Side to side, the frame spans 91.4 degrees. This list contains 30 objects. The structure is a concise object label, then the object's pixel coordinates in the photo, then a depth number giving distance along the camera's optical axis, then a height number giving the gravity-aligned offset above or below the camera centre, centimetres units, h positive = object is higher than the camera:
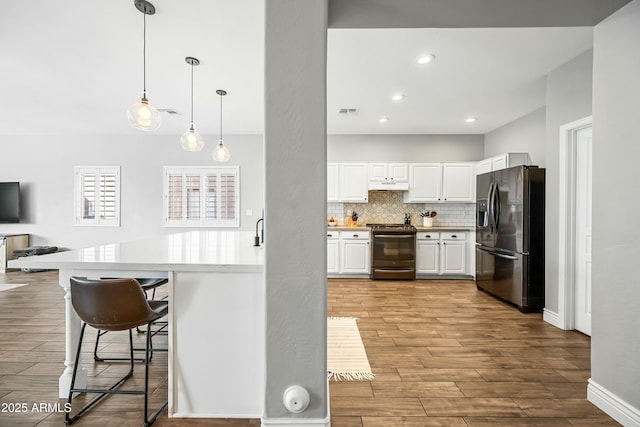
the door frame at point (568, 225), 312 -9
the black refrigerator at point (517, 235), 368 -25
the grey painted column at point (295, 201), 148 +6
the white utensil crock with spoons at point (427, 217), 577 -4
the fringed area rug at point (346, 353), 227 -115
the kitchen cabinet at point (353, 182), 570 +58
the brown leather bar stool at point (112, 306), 163 -50
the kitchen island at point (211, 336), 178 -71
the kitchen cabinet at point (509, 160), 441 +80
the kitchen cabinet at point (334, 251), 549 -65
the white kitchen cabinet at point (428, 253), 548 -67
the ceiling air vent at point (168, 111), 465 +154
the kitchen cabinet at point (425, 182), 566 +59
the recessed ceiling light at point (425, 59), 303 +154
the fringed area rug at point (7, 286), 463 -115
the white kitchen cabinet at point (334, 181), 568 +60
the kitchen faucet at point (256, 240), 260 -23
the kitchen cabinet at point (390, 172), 568 +77
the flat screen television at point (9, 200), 606 +22
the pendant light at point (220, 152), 394 +77
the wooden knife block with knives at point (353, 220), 586 -11
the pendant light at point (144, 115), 241 +76
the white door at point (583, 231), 301 -15
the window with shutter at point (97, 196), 618 +32
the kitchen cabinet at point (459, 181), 560 +61
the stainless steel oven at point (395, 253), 535 -66
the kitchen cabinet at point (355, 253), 549 -69
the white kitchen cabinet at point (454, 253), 545 -67
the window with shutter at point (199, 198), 618 +30
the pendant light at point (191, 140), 330 +77
